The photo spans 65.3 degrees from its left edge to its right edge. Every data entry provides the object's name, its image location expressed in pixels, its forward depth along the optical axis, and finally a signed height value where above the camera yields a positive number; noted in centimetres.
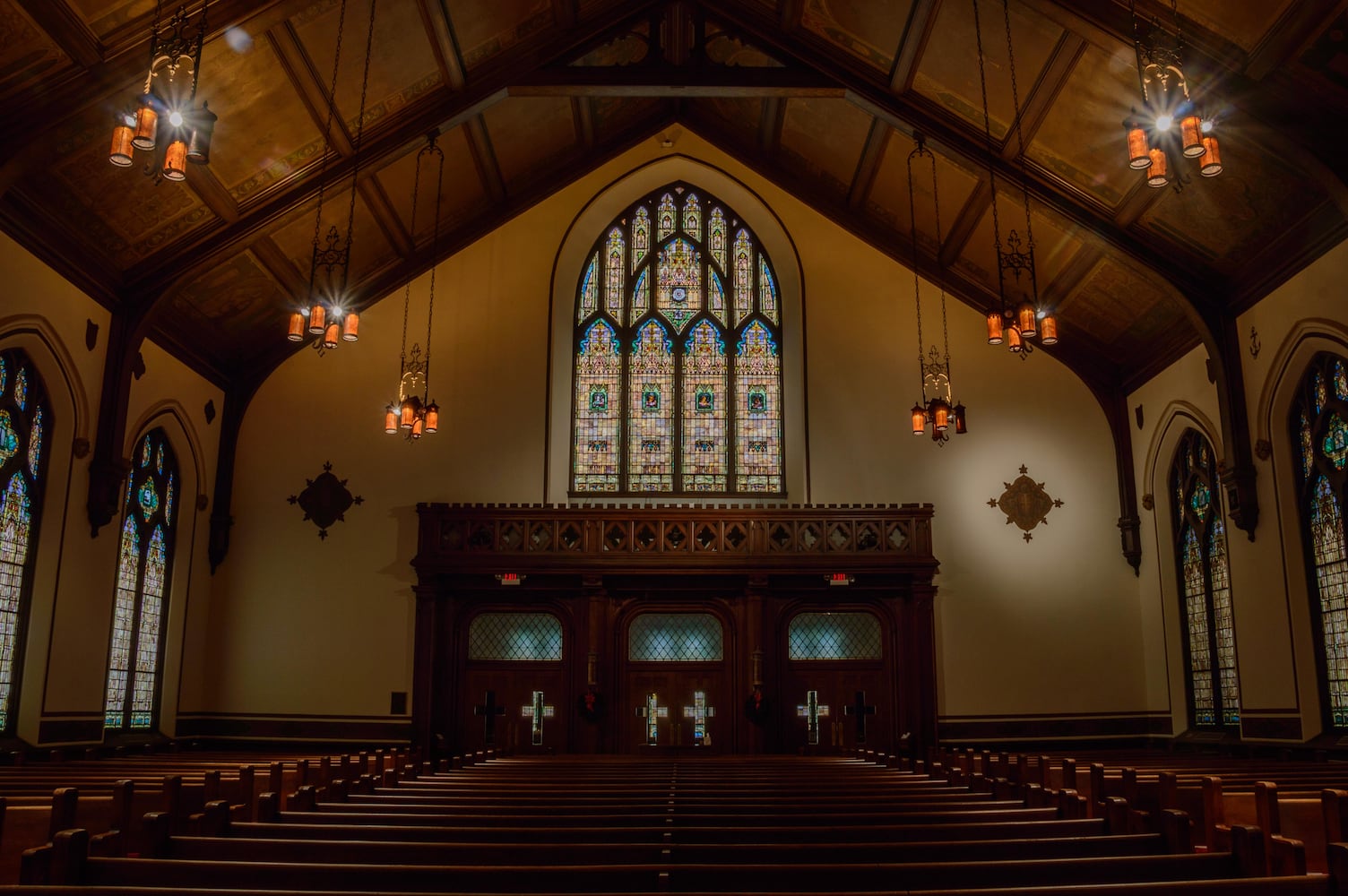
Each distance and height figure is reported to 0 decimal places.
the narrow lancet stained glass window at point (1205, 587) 1359 +112
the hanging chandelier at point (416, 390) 1320 +392
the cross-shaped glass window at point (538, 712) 1505 -62
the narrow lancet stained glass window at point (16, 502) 1114 +173
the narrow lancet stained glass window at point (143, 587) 1352 +102
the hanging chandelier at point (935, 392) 1312 +382
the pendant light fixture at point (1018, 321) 1016 +339
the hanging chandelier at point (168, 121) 646 +340
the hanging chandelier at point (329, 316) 1060 +353
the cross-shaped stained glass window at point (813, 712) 1508 -60
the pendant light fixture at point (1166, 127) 666 +346
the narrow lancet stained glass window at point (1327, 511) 1130 +175
